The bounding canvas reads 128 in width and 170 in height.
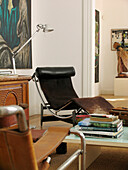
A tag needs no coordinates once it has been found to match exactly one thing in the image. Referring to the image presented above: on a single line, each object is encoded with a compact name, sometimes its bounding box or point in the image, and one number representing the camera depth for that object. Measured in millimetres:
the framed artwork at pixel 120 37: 10180
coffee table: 2209
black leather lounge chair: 3727
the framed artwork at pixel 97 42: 9546
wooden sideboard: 3637
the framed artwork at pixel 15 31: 4834
